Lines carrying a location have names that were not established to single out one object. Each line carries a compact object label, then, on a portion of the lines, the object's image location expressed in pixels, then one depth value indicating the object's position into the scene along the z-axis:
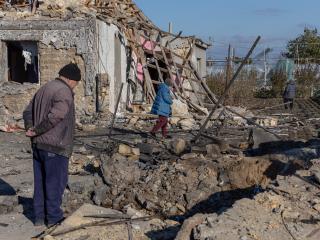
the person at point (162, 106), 14.02
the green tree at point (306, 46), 42.25
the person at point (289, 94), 24.81
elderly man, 5.95
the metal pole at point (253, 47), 10.47
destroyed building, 17.31
